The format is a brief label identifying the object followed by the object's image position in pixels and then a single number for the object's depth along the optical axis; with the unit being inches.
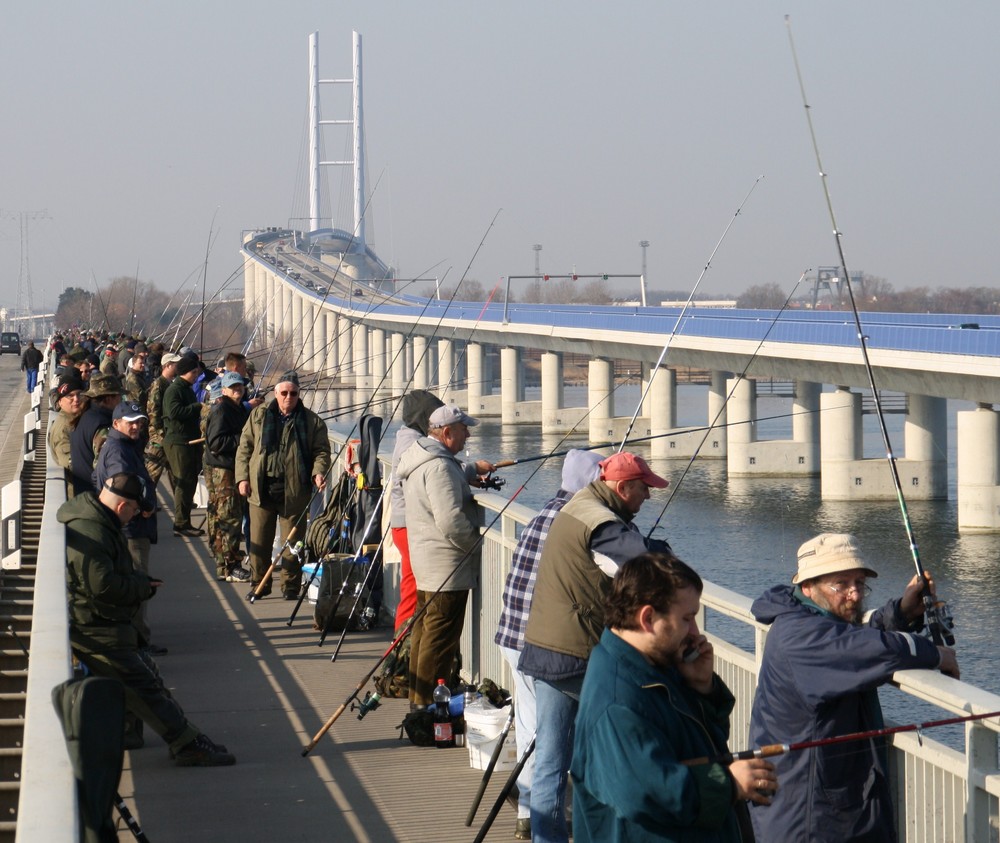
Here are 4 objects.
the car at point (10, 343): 6032.0
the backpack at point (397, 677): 514.4
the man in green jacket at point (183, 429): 851.9
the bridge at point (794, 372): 2041.9
